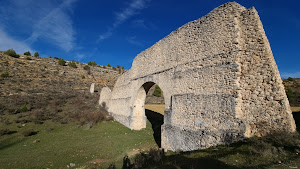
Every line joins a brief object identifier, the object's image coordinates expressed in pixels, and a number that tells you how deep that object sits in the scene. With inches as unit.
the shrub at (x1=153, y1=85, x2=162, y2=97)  1347.9
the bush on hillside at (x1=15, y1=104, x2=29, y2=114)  607.5
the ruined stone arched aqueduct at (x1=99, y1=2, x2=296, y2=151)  194.5
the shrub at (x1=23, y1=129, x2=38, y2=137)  424.6
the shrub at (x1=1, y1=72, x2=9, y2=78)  945.5
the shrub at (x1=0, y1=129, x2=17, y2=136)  418.9
